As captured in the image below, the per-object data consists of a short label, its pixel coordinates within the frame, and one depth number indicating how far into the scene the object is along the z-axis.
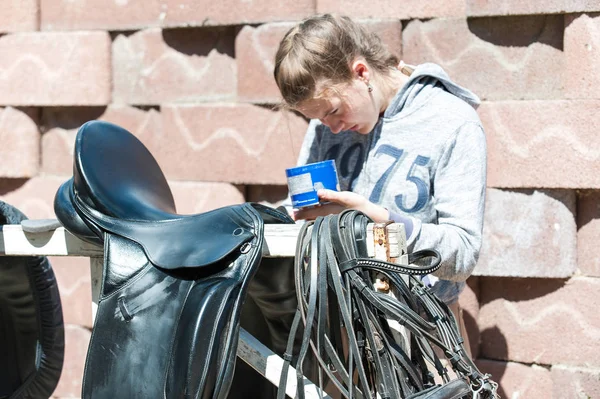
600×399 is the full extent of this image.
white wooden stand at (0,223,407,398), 4.91
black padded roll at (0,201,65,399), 5.36
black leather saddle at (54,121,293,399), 4.82
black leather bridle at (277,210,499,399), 4.82
